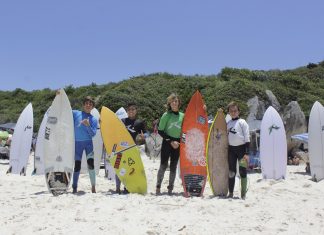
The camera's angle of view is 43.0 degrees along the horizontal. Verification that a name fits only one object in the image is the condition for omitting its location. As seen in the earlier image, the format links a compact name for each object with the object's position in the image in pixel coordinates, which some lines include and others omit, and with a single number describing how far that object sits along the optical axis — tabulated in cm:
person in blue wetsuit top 541
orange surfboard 554
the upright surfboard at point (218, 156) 559
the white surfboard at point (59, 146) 554
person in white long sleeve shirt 522
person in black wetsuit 577
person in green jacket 542
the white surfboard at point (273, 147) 809
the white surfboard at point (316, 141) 821
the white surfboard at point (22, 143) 881
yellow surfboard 559
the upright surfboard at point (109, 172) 750
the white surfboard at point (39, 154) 836
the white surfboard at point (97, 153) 845
